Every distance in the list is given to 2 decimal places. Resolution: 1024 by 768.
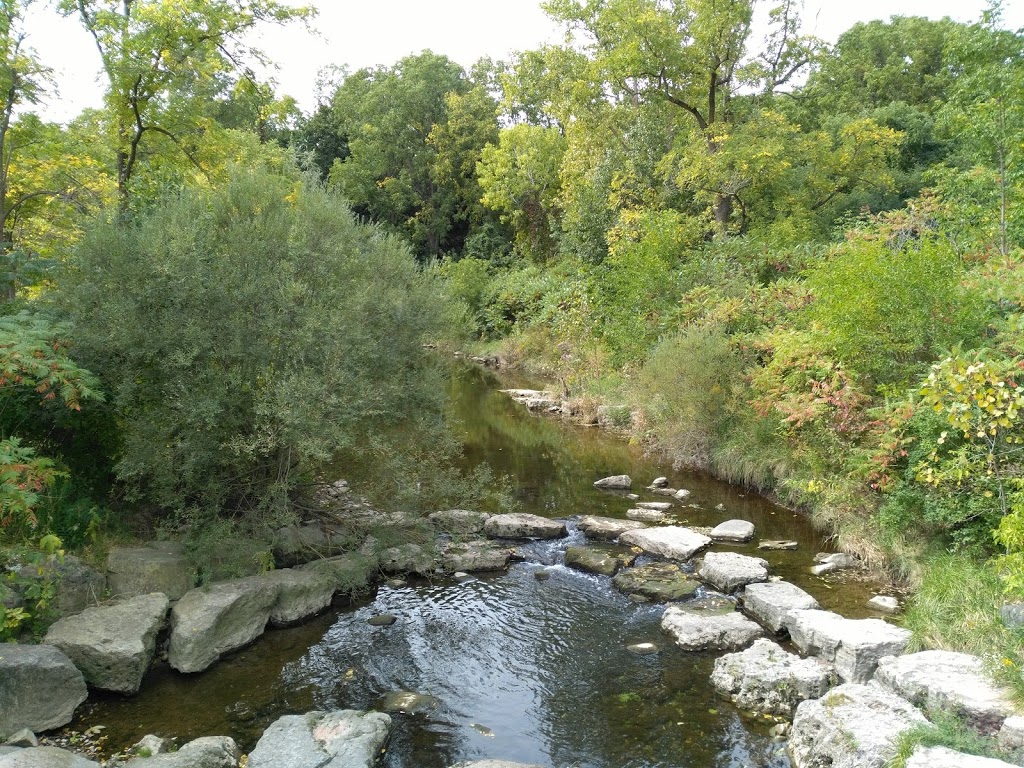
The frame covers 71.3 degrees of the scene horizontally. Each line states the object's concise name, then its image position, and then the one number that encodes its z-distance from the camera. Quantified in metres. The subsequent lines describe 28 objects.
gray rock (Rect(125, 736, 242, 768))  5.41
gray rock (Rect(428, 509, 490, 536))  10.51
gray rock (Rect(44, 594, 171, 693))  6.79
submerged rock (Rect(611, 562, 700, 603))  9.28
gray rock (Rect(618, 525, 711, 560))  10.59
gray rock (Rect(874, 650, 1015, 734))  5.57
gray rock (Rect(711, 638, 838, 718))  6.75
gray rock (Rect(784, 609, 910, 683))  7.04
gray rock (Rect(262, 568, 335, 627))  8.54
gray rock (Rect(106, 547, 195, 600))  8.02
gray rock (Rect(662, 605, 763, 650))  7.94
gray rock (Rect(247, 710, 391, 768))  5.66
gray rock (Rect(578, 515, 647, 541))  11.52
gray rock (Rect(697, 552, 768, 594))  9.42
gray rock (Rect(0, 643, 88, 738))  6.12
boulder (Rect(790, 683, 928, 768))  5.40
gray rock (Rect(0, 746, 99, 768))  4.98
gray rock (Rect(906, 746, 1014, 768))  4.84
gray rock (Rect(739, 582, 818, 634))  8.30
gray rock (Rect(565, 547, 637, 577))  10.12
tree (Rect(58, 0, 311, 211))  11.00
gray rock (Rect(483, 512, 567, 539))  11.55
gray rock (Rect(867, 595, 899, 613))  8.59
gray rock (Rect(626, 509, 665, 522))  12.27
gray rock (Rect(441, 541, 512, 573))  10.23
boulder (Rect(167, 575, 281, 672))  7.40
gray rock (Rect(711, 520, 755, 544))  11.24
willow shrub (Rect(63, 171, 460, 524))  8.31
